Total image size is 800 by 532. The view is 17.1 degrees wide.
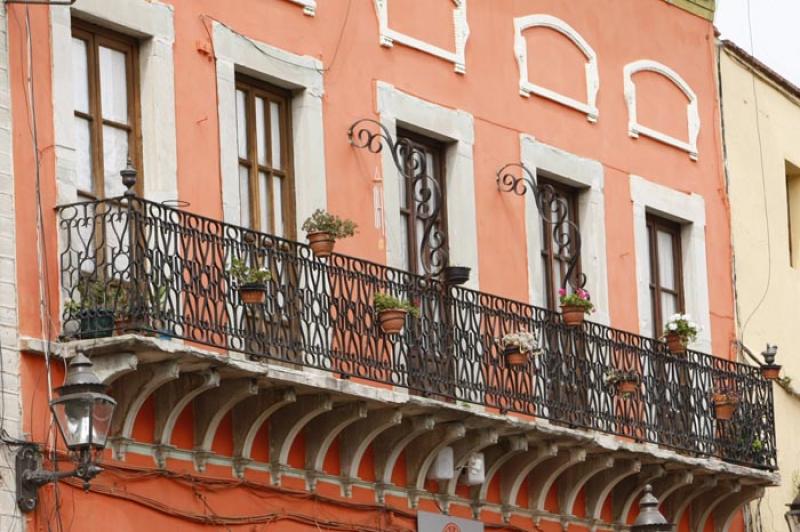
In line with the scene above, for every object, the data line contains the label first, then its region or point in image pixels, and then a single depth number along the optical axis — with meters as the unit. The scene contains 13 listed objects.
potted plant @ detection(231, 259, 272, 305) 19.34
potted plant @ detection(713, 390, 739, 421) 24.67
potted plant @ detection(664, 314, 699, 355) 24.53
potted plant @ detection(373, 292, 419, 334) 20.72
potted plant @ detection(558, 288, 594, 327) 23.09
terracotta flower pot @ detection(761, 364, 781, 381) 25.56
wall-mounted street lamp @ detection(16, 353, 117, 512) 17.27
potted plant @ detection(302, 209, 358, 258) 20.44
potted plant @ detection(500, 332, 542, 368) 22.16
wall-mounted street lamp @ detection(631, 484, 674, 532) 22.27
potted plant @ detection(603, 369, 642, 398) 23.31
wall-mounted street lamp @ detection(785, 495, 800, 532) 26.02
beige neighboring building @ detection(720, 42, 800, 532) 26.61
